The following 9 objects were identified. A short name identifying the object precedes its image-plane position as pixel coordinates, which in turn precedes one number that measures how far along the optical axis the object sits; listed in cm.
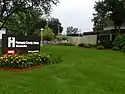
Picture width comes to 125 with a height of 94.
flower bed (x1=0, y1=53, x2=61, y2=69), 600
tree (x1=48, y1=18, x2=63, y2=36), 4201
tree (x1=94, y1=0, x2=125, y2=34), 1637
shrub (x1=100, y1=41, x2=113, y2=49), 1550
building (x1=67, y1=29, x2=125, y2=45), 1971
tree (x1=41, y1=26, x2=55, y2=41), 2860
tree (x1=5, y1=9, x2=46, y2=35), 1176
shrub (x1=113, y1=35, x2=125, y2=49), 1327
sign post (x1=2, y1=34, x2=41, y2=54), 686
